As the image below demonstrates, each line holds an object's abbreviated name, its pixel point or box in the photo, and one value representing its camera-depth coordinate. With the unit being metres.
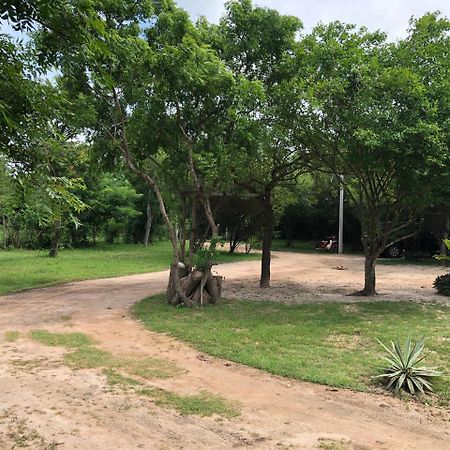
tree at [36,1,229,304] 9.65
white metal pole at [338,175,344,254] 29.47
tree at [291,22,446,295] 9.90
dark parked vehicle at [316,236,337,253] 33.62
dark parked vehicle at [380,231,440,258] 28.82
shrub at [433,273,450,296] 13.74
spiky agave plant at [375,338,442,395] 5.71
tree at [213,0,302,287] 11.09
